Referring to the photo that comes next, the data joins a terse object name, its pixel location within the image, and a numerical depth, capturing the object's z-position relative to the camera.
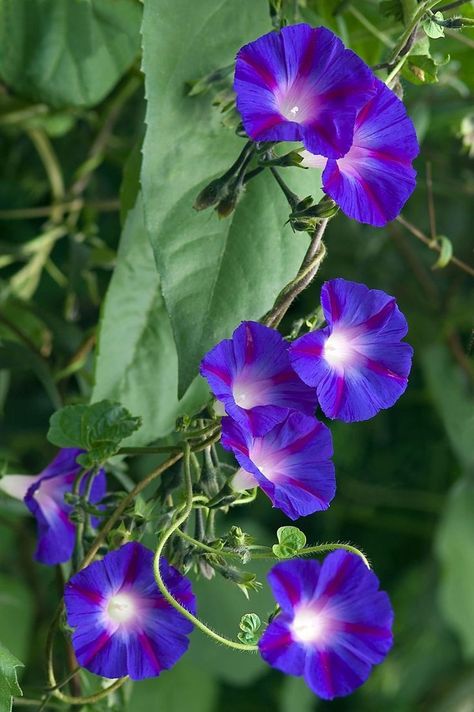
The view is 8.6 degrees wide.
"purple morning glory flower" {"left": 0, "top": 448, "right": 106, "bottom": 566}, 1.47
